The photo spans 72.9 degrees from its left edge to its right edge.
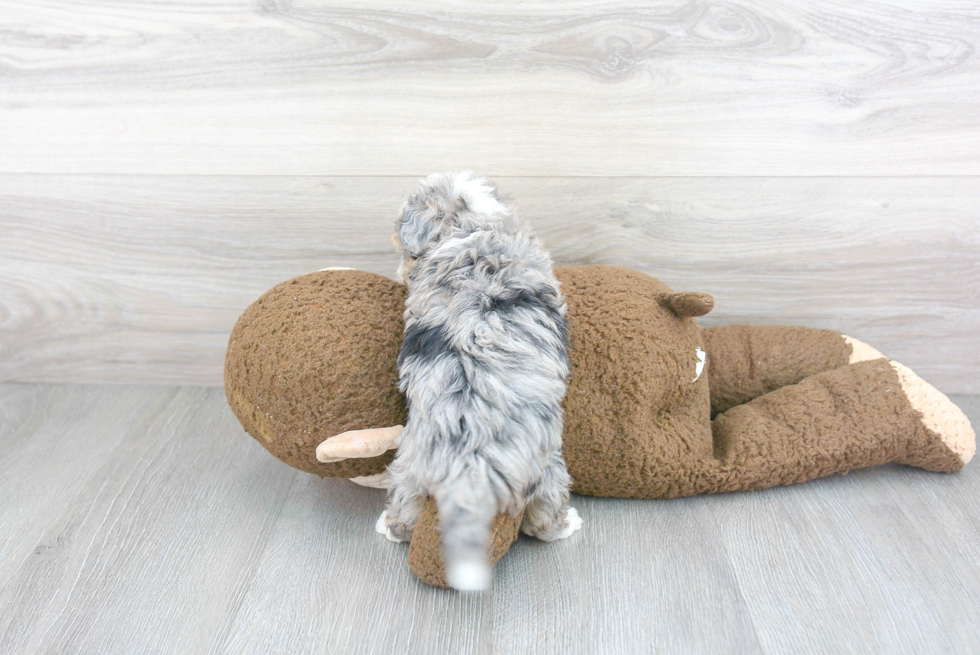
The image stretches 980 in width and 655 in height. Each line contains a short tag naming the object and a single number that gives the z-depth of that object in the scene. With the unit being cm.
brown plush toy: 81
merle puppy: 69
